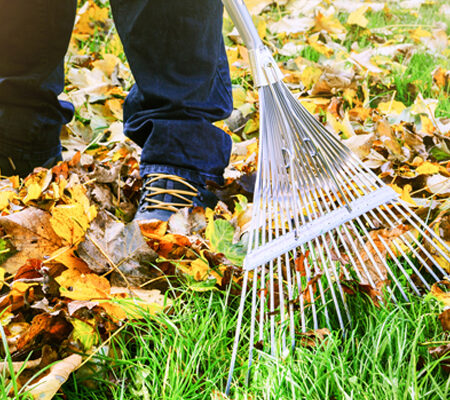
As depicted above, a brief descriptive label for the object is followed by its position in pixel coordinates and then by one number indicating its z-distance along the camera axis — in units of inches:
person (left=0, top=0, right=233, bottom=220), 82.5
